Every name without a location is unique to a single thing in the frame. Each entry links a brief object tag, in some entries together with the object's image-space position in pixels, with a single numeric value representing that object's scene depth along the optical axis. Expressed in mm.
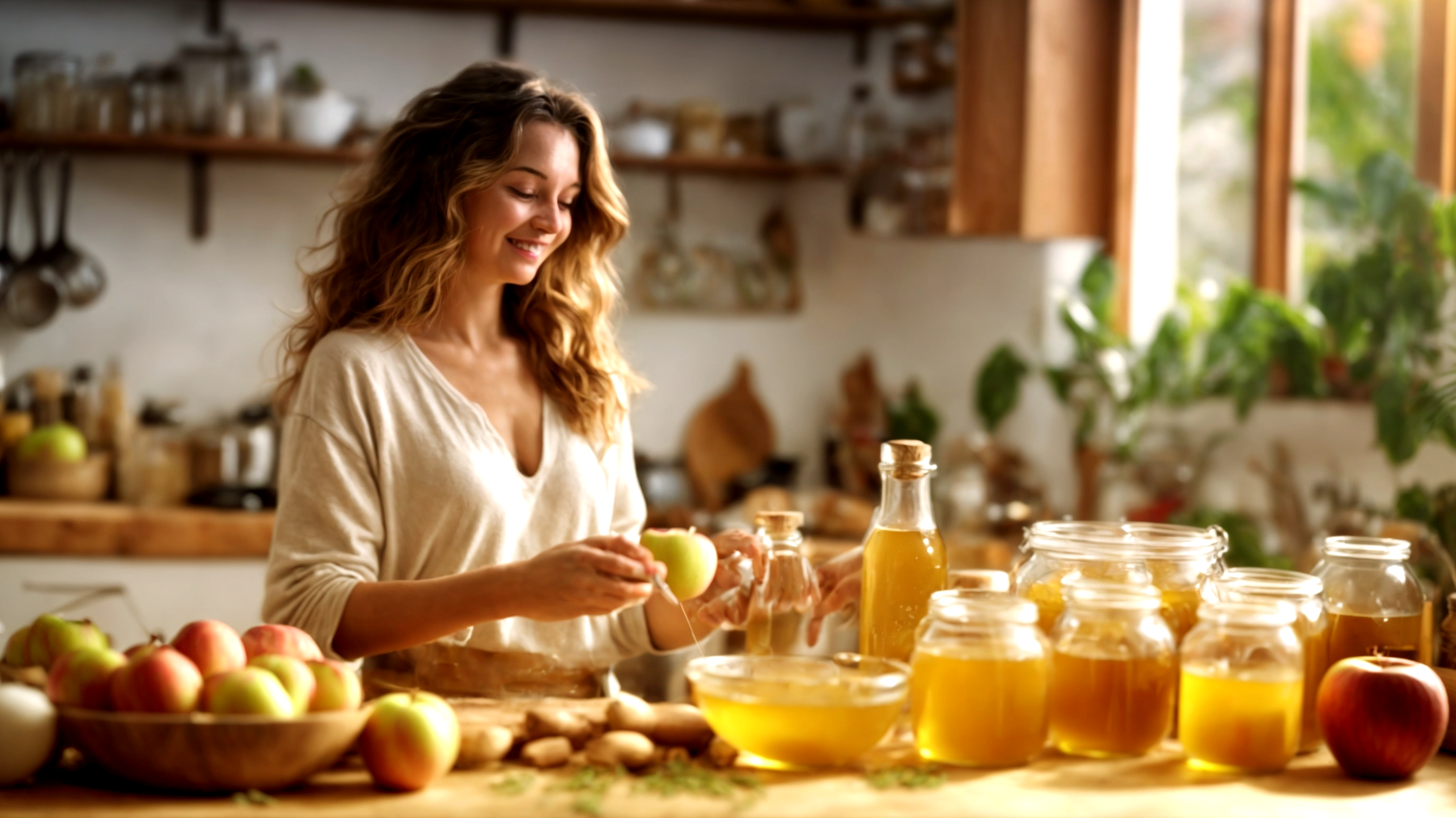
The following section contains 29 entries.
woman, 1754
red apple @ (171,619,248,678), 1295
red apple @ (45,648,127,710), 1267
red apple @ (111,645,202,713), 1228
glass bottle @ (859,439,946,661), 1519
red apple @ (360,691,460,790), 1244
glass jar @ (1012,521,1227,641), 1492
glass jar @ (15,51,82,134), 3734
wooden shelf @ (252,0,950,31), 4043
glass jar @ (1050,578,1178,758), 1365
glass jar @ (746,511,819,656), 1516
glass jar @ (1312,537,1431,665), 1504
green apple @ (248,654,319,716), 1260
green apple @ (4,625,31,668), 1402
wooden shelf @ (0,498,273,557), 3490
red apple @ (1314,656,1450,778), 1366
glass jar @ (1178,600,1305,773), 1338
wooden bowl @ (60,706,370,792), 1204
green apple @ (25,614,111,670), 1388
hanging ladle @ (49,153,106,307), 3930
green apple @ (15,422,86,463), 3635
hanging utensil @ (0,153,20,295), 3861
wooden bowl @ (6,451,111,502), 3631
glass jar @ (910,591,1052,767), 1336
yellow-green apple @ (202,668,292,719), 1220
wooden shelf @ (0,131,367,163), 3748
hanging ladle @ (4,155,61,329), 3893
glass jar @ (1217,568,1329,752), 1437
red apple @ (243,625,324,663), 1377
